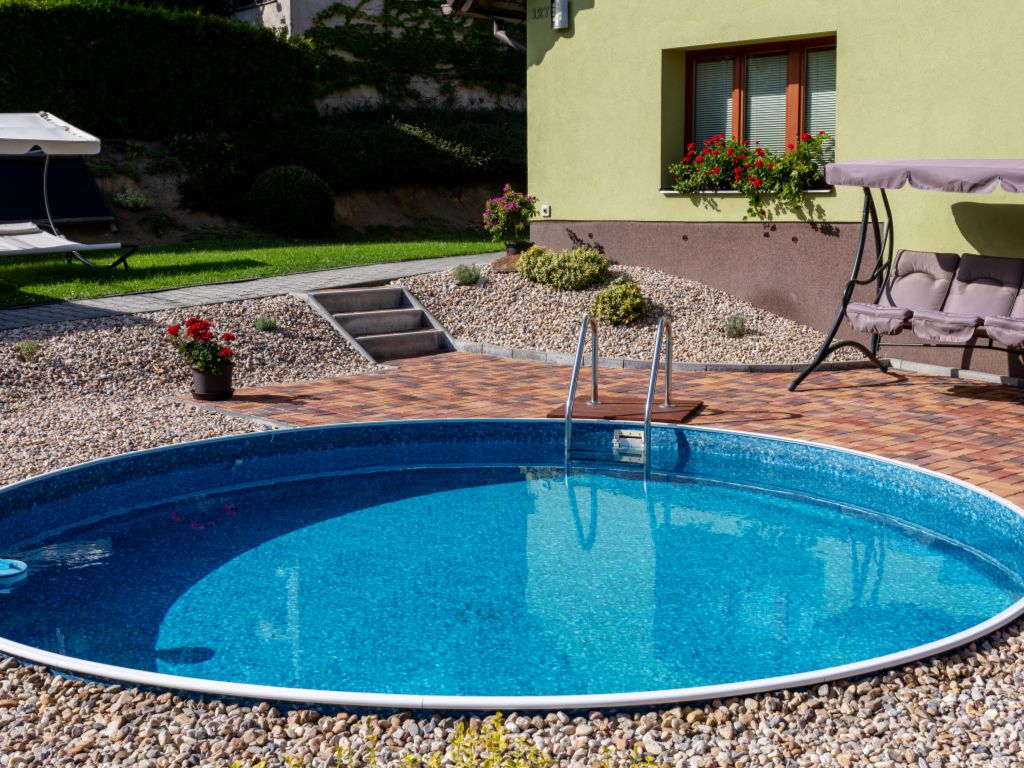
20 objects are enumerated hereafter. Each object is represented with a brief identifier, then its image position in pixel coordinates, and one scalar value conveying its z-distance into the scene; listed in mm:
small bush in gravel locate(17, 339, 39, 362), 10539
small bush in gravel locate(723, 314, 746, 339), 12484
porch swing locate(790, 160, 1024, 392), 9375
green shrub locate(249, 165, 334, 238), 20594
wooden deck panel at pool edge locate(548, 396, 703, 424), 9227
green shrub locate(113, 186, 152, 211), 19969
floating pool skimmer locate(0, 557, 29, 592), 6285
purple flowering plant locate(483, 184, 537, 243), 15883
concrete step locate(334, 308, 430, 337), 13109
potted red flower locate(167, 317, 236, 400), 10180
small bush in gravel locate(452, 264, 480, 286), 14523
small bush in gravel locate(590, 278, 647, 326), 12812
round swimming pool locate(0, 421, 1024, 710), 5500
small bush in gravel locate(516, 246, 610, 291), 14039
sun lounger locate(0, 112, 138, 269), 13719
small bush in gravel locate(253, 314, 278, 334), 12250
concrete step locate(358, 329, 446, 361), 12797
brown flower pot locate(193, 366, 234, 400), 10250
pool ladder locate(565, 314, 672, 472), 8869
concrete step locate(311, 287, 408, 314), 13455
